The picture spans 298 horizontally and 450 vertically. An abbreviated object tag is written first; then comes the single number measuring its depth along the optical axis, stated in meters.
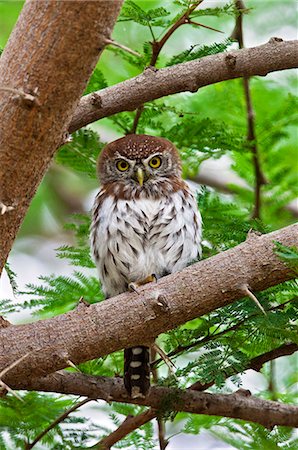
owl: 8.37
